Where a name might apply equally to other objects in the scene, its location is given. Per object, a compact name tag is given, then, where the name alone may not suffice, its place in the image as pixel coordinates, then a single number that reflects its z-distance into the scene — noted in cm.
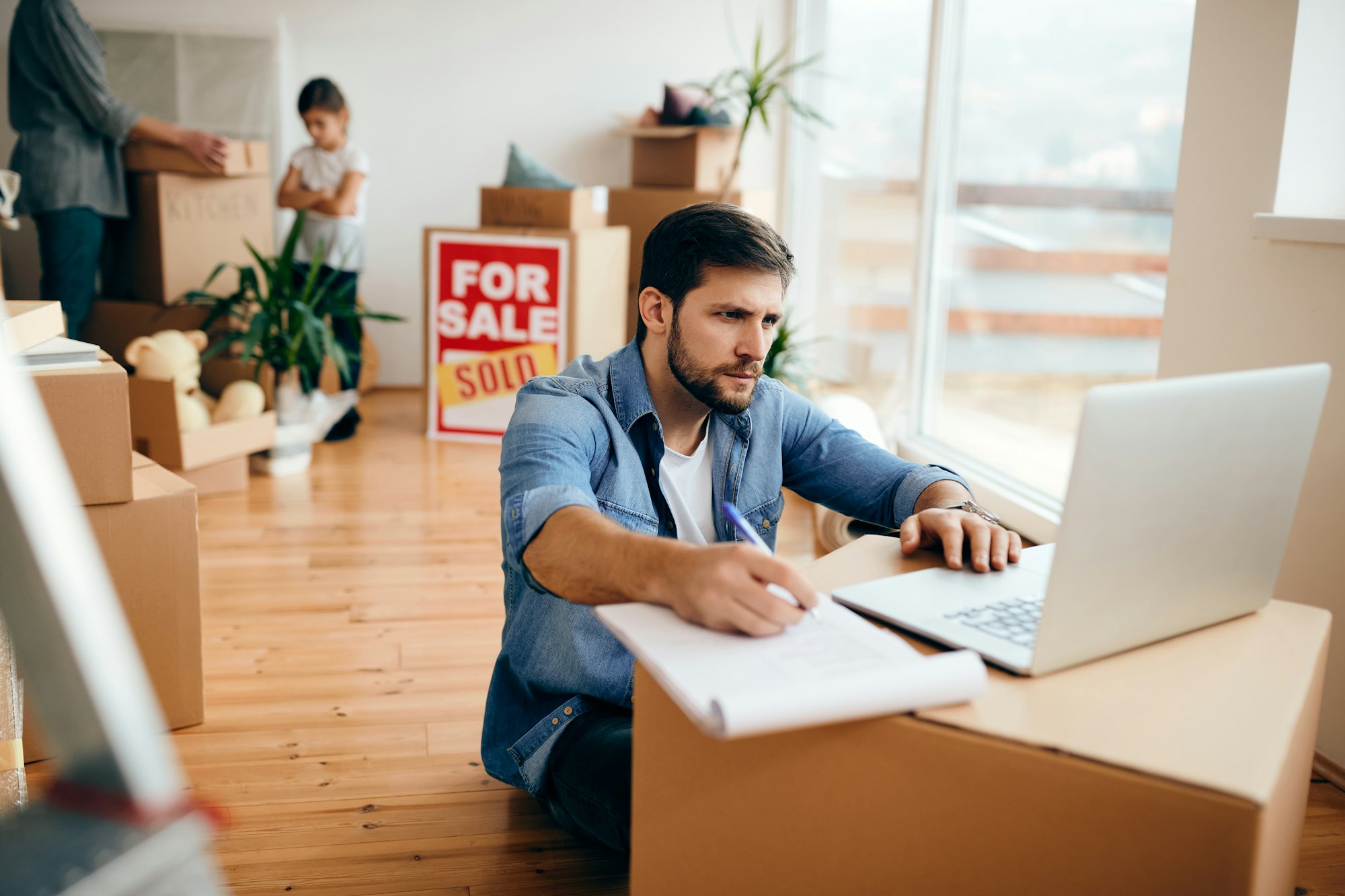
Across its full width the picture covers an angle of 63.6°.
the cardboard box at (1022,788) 69
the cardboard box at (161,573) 169
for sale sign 388
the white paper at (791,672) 70
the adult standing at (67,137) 328
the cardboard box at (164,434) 300
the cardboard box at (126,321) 355
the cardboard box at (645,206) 423
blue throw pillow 396
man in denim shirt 121
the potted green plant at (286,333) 337
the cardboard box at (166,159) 352
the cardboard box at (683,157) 417
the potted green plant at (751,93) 374
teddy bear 311
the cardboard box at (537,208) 387
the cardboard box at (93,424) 159
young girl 391
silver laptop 74
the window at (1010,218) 261
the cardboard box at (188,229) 355
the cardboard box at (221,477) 318
